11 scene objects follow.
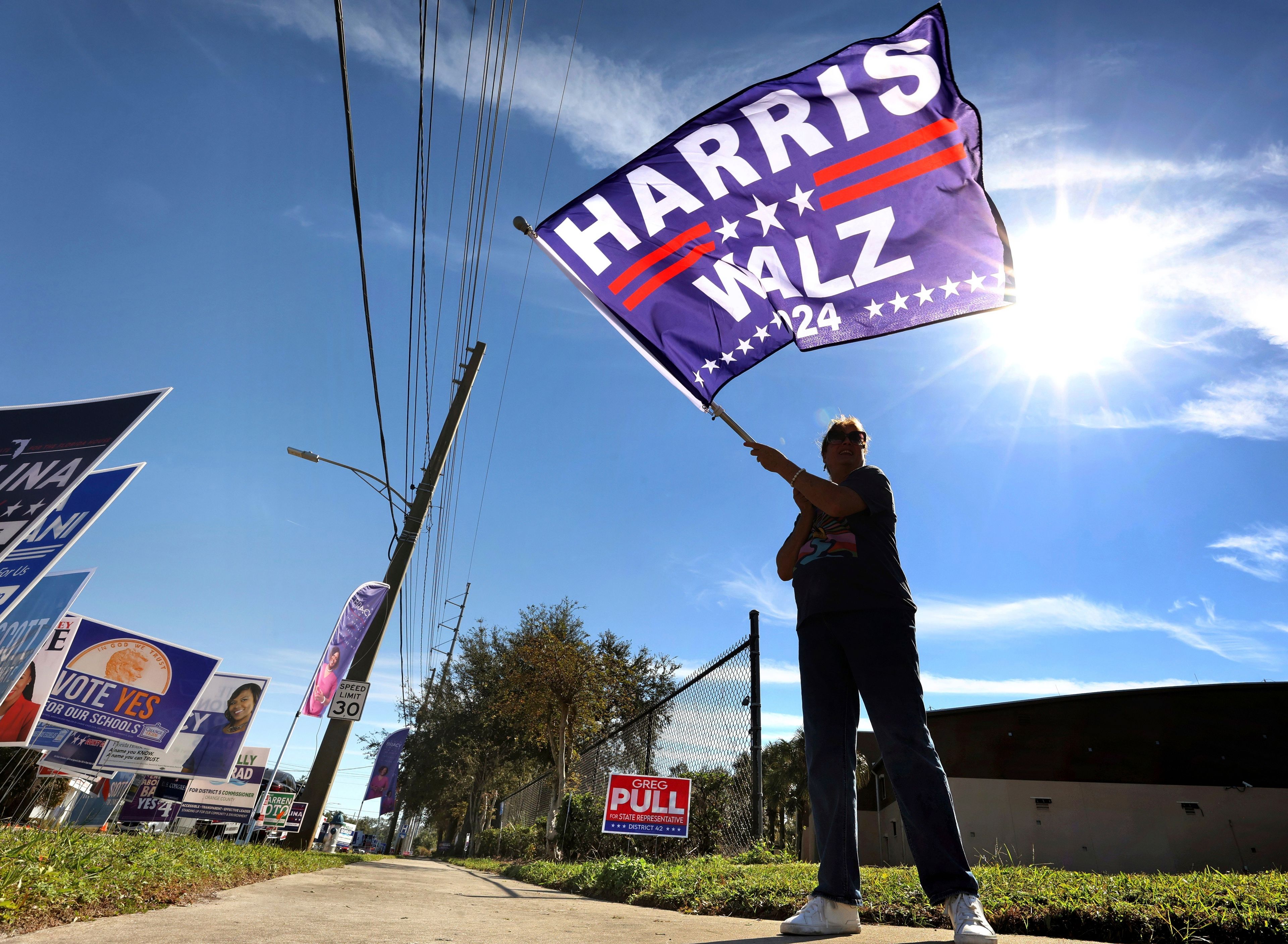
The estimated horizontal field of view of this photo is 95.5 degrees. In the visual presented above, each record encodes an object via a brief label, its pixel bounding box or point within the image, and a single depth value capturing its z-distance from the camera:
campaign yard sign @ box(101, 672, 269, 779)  12.38
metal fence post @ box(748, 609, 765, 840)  6.07
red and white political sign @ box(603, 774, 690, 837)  7.33
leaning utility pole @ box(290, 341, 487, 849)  8.53
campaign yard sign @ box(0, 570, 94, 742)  4.02
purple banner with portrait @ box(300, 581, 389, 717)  7.60
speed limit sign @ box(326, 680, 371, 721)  8.67
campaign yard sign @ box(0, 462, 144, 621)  3.28
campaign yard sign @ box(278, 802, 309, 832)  8.62
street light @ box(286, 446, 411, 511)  9.99
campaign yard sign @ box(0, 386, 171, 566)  3.38
